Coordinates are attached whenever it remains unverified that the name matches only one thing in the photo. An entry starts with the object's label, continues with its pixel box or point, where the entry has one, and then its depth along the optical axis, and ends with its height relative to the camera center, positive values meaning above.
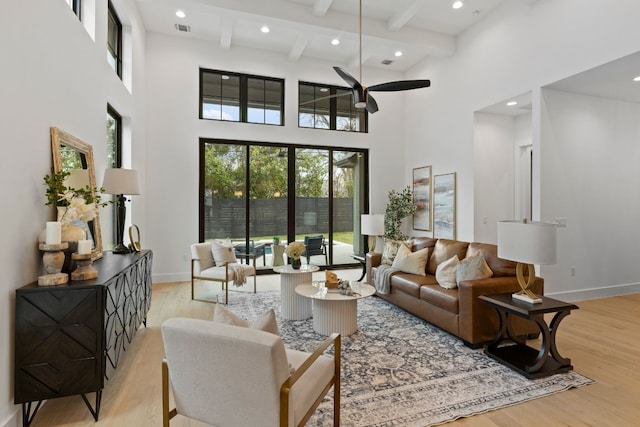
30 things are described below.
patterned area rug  2.18 -1.33
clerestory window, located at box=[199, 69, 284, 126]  6.47 +2.28
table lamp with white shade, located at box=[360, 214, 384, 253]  5.25 -0.22
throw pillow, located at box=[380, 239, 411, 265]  4.81 -0.59
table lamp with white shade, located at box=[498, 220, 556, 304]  2.64 -0.28
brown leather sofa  3.14 -0.94
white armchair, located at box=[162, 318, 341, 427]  1.39 -0.74
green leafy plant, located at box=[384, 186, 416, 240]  7.19 -0.06
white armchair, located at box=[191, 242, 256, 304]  4.74 -0.86
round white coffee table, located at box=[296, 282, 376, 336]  3.46 -1.08
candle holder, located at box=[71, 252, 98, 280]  2.30 -0.42
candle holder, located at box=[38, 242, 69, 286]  2.16 -0.36
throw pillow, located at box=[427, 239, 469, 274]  4.11 -0.52
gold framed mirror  2.58 +0.42
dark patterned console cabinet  2.00 -0.82
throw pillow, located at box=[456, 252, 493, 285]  3.35 -0.60
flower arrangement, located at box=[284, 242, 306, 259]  4.25 -0.52
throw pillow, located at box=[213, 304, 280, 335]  1.71 -0.60
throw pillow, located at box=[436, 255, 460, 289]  3.59 -0.70
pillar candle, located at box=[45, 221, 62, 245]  2.23 -0.16
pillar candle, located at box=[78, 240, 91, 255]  2.35 -0.26
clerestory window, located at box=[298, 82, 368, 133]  7.11 +2.19
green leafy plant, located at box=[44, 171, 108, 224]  2.42 +0.07
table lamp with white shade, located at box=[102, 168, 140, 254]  3.45 +0.27
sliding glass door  6.48 +0.26
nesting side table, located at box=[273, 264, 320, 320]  4.02 -1.08
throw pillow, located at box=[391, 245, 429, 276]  4.30 -0.67
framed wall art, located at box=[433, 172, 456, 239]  6.28 +0.09
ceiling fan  4.10 +1.59
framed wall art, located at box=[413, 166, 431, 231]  6.96 +0.28
